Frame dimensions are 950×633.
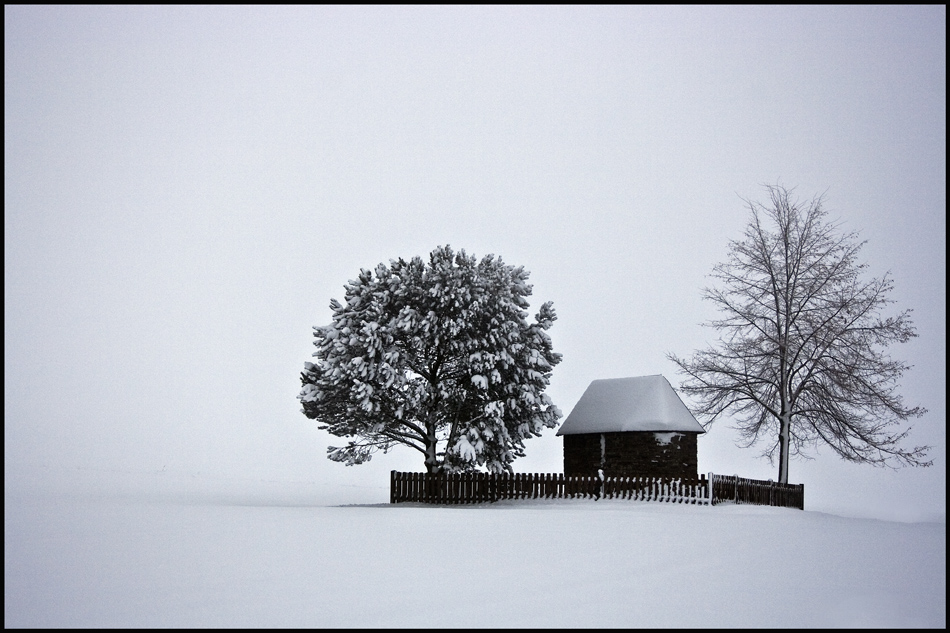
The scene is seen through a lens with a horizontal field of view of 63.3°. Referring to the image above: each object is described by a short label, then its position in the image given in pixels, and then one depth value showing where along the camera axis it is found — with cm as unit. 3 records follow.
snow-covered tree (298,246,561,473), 3072
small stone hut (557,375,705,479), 3244
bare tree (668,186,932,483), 3272
